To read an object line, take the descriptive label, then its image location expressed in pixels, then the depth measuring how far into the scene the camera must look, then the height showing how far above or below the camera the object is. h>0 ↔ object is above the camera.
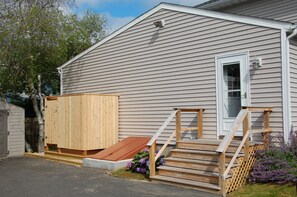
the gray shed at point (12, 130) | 13.71 -0.83
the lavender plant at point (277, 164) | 7.19 -1.20
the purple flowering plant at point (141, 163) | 9.34 -1.46
